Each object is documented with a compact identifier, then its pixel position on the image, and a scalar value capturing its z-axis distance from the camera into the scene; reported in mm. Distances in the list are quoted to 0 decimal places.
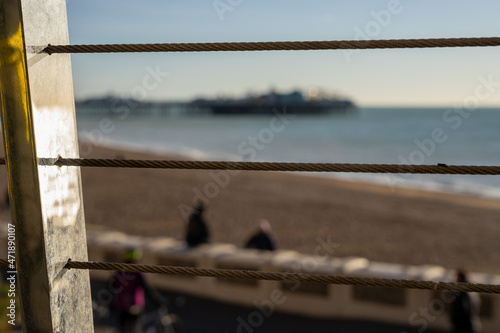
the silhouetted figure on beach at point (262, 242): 9133
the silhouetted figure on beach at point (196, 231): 8703
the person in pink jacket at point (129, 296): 5461
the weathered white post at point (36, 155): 1176
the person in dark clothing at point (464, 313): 6066
